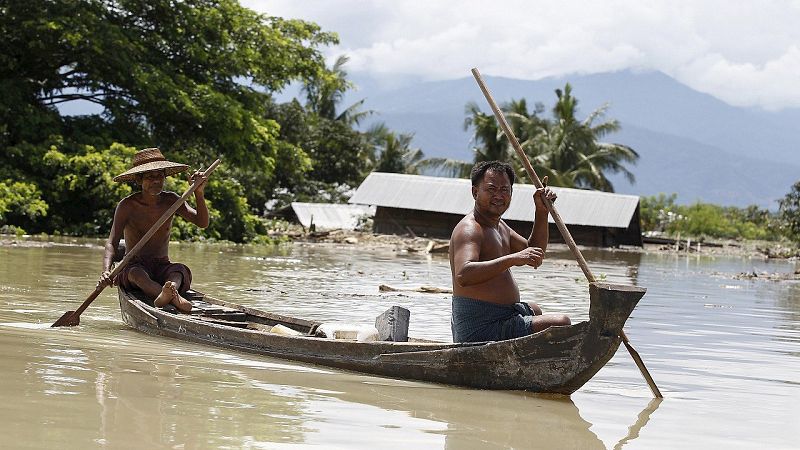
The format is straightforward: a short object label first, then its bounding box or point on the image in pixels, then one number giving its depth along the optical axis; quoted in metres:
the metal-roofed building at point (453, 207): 33.94
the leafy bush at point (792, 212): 36.06
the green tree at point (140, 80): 20.97
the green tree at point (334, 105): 41.94
